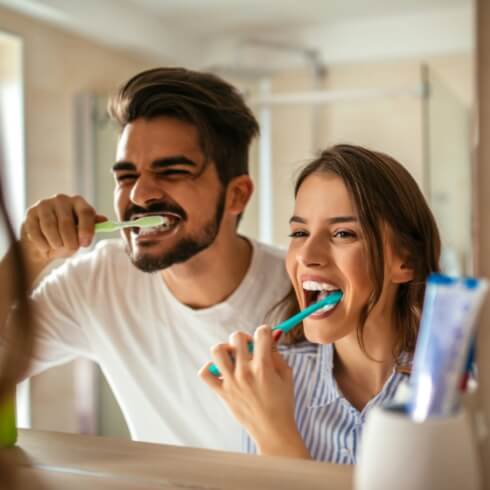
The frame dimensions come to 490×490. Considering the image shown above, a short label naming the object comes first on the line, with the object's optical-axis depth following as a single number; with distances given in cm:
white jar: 39
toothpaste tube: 39
